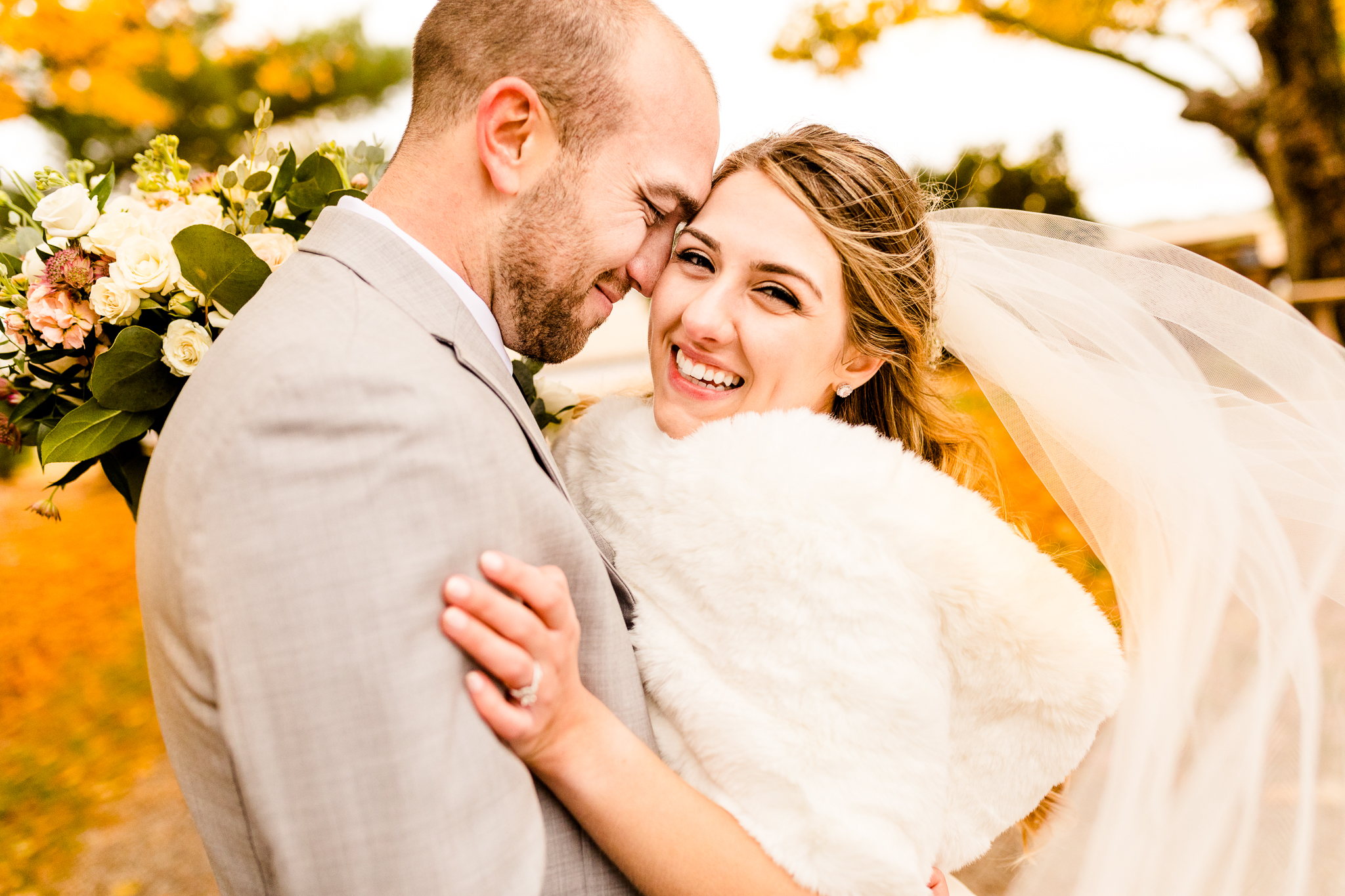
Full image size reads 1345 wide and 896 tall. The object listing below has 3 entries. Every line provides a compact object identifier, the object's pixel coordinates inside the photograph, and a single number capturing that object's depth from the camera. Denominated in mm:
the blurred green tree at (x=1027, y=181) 10352
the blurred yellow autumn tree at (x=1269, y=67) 6586
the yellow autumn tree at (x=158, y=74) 4965
